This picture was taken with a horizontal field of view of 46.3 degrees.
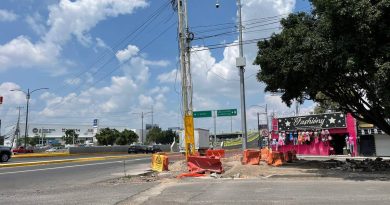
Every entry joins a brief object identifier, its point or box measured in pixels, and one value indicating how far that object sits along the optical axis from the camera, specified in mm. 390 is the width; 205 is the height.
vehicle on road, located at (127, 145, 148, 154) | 65625
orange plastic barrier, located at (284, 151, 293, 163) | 27997
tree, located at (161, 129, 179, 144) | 149375
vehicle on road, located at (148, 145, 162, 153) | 68775
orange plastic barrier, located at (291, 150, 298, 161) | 29298
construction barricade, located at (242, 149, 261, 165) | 25969
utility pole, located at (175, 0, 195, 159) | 25859
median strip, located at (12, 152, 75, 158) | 49741
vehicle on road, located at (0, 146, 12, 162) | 35344
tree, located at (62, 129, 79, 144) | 142250
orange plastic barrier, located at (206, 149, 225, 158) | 32850
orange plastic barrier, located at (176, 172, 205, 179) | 19922
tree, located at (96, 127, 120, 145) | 113688
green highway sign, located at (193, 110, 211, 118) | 59156
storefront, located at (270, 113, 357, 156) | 41062
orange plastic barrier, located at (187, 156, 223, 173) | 21266
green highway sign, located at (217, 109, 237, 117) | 59094
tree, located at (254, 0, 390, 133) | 16031
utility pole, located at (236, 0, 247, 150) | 28453
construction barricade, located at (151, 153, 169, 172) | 24625
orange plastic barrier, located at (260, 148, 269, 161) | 28861
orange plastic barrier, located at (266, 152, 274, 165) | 25906
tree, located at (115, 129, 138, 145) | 114919
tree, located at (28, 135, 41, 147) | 139625
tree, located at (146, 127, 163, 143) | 149000
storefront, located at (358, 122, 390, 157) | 38219
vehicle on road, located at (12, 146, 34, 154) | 69350
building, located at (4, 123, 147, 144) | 153488
